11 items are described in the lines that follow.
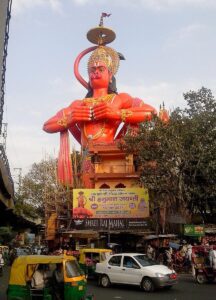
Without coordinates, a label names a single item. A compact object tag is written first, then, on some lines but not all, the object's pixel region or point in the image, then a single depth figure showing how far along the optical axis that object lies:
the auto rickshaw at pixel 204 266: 17.31
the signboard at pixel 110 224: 29.16
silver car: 14.91
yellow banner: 30.41
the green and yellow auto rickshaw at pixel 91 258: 18.70
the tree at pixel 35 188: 49.81
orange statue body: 38.91
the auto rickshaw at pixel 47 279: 10.04
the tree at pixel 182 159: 26.56
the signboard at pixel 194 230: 24.50
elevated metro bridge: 15.09
